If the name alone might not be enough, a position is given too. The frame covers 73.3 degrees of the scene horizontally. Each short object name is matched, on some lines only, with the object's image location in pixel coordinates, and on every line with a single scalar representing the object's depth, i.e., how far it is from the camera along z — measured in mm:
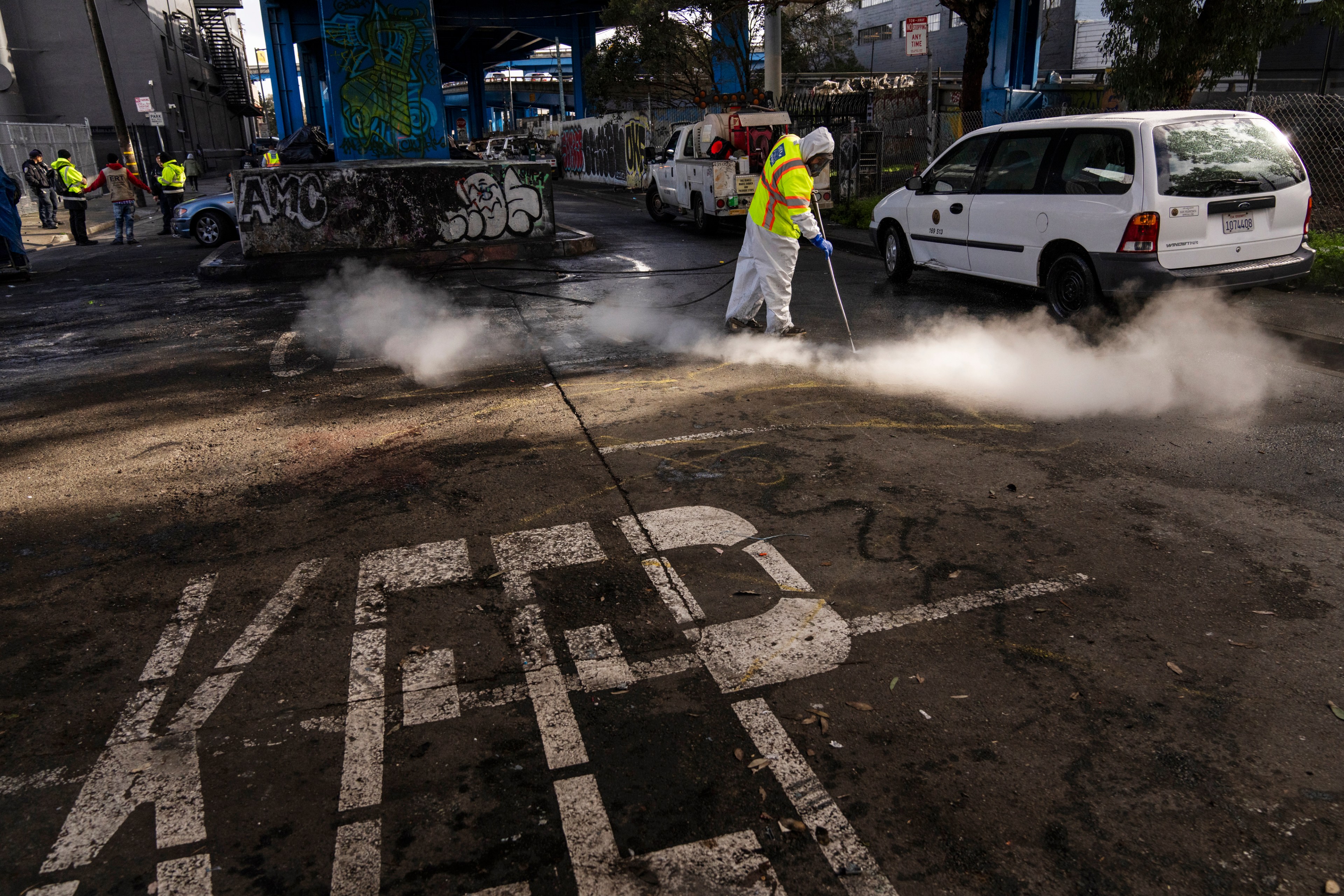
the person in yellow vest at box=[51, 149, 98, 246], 17578
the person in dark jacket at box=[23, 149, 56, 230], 20781
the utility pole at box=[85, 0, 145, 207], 22875
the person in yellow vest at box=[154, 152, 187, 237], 19078
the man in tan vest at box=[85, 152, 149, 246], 17703
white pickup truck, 16062
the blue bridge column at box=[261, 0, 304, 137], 41938
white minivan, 7297
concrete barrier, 13172
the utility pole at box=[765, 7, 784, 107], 18766
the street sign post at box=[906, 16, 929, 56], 16609
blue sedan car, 16891
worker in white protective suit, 7891
